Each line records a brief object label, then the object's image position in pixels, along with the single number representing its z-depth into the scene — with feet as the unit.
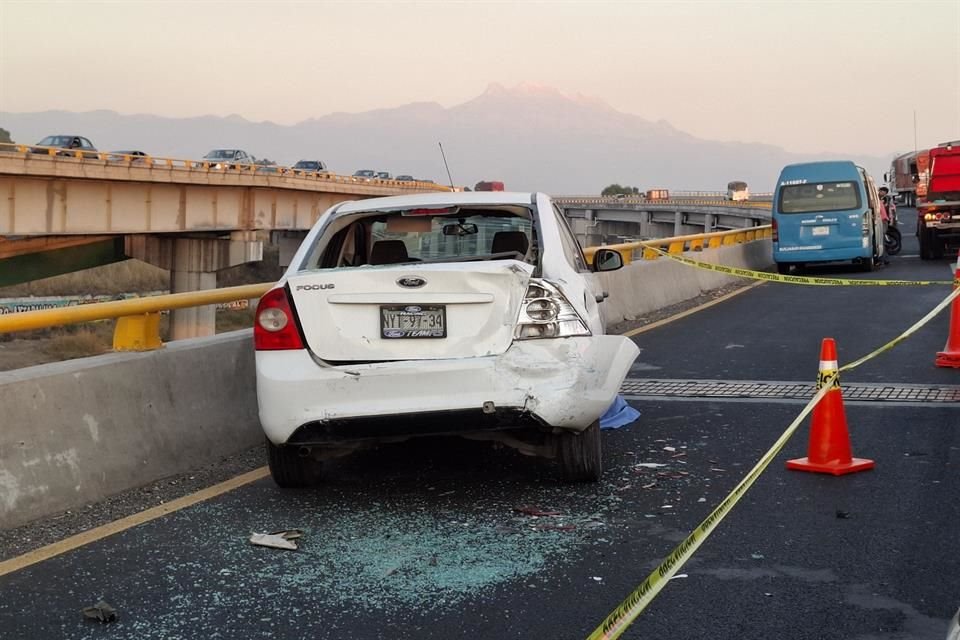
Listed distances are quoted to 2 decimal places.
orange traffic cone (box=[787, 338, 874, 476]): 24.39
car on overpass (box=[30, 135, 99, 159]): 179.73
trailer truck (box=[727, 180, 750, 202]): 415.03
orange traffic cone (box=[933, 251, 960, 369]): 39.14
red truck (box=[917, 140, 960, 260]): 92.27
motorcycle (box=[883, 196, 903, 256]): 108.06
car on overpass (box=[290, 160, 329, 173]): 271.57
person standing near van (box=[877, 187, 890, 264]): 98.73
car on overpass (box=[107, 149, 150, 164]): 154.23
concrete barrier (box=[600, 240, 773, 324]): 57.21
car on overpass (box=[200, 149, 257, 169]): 231.30
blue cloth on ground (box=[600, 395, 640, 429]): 30.19
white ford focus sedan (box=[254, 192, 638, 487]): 21.38
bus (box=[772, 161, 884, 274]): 84.84
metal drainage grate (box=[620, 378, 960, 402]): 34.01
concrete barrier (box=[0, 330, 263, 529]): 21.25
